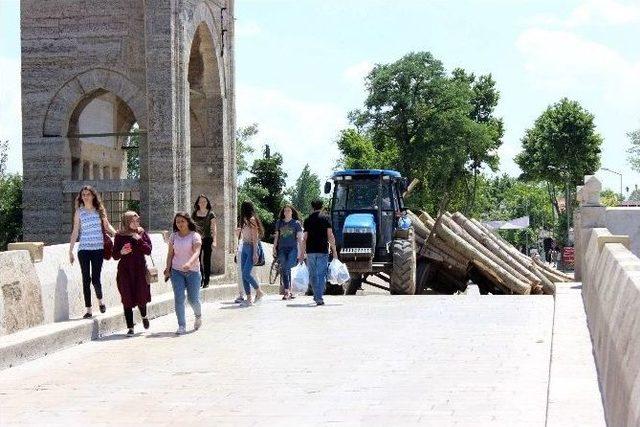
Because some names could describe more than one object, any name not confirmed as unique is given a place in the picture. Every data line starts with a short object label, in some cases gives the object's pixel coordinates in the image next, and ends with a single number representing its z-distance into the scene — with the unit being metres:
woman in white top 19.06
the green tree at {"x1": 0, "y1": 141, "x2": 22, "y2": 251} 56.19
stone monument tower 31.22
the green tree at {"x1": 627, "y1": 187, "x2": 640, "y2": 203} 128.25
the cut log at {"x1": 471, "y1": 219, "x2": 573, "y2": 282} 29.62
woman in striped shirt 14.80
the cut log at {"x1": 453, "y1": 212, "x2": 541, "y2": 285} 28.36
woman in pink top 15.18
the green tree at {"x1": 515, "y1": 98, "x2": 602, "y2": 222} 80.31
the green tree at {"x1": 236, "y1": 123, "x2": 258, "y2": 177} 80.14
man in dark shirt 19.64
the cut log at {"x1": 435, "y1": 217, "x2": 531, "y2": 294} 27.17
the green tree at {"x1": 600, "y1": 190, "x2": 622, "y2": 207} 139.90
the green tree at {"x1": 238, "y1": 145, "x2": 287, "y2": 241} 81.94
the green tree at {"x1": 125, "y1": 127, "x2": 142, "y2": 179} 80.25
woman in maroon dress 14.88
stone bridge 8.62
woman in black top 19.92
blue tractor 24.84
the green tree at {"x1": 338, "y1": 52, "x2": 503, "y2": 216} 79.50
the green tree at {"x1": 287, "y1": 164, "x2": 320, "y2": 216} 126.44
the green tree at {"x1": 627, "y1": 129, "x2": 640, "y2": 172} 99.44
